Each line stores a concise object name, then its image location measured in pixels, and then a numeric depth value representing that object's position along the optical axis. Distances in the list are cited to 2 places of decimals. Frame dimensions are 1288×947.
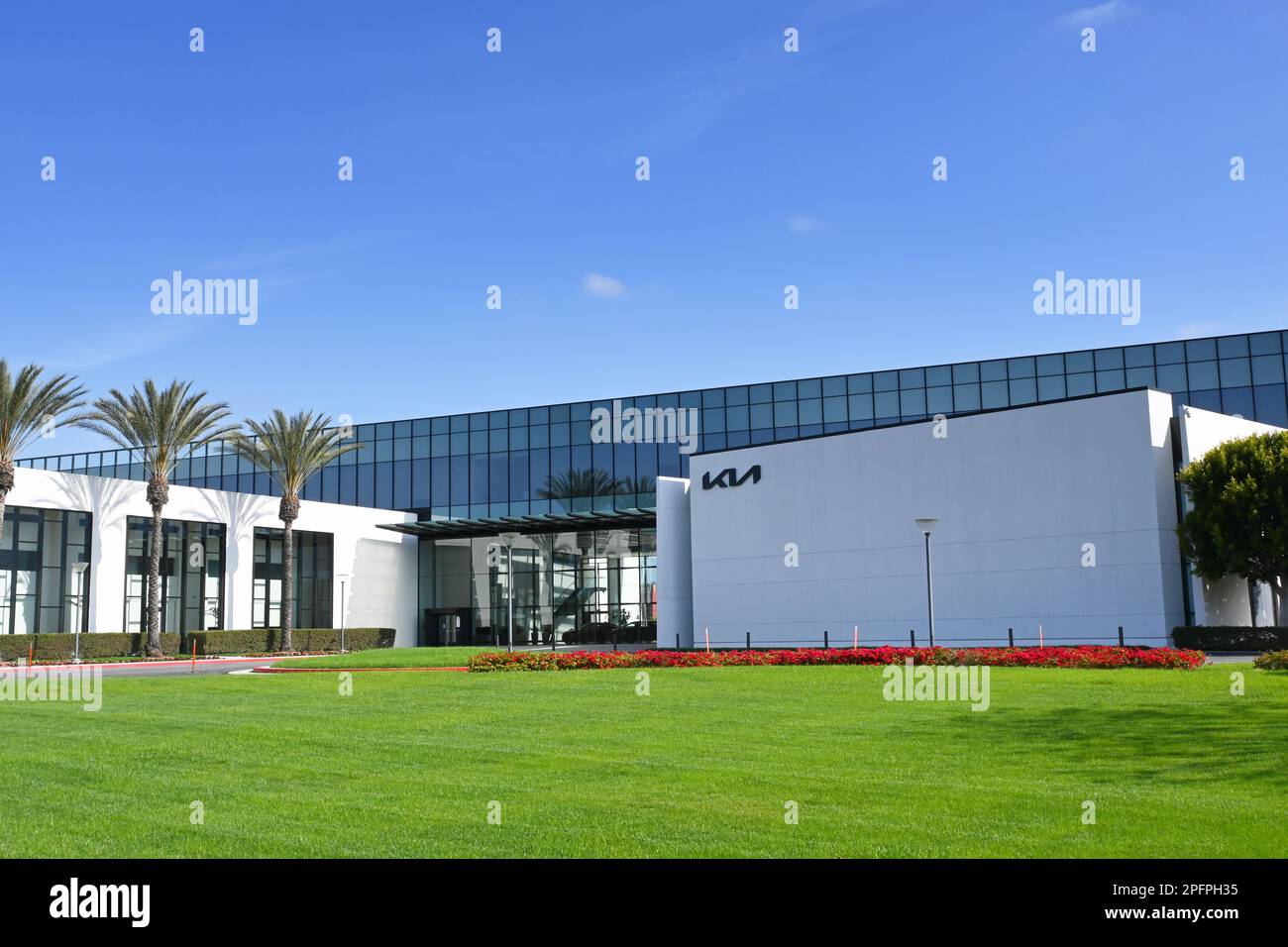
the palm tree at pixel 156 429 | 47.03
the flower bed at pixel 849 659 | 25.47
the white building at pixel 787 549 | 36.25
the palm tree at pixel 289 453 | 55.00
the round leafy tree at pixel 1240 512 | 31.98
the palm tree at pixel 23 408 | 41.69
